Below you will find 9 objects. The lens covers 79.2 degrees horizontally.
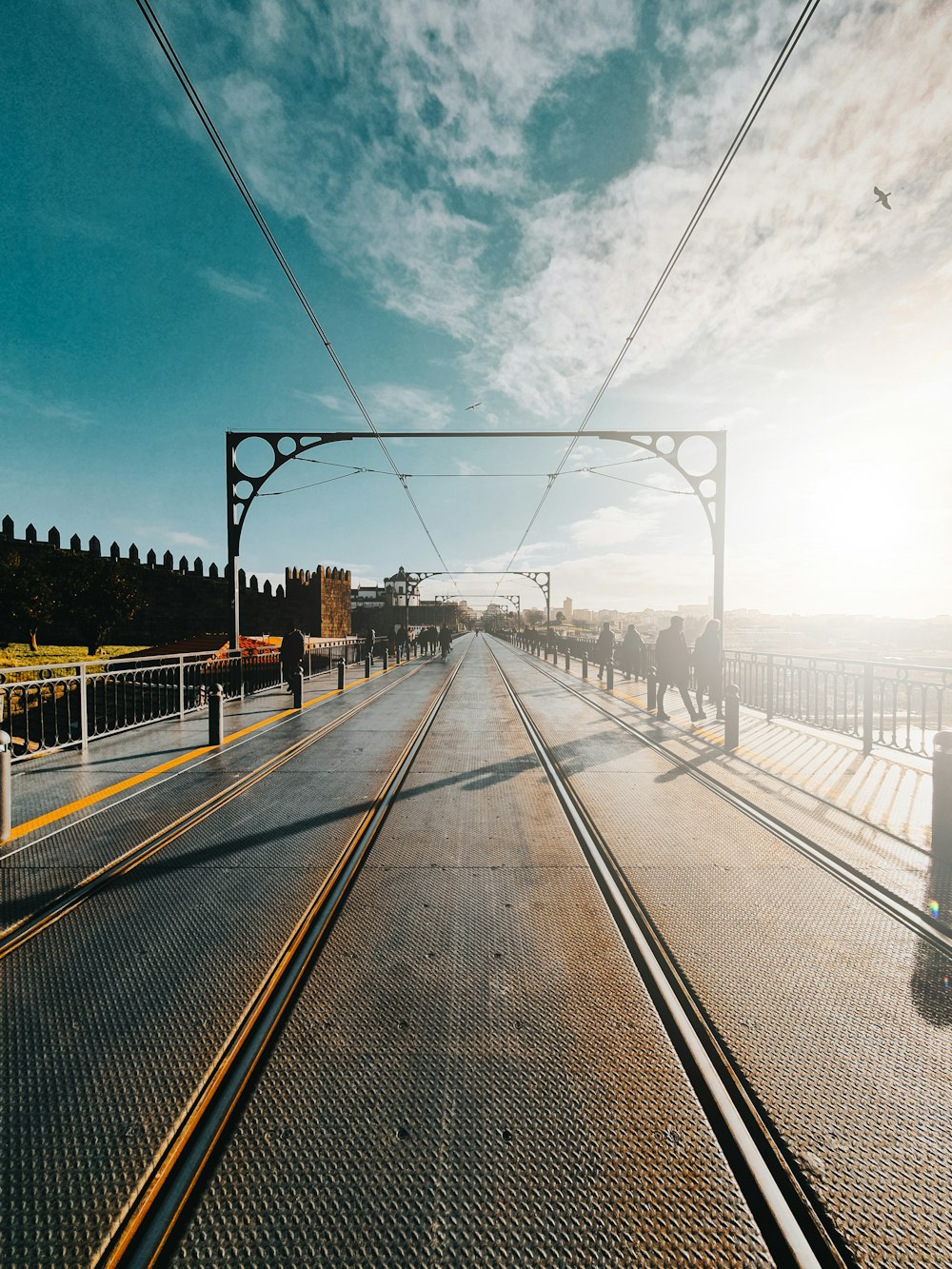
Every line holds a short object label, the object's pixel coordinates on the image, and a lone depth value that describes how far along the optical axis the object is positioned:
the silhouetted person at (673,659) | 11.44
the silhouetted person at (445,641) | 35.59
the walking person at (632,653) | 18.91
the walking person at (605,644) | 19.41
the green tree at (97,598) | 36.53
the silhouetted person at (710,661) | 11.17
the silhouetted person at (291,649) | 14.30
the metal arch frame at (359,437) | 13.38
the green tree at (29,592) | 34.25
